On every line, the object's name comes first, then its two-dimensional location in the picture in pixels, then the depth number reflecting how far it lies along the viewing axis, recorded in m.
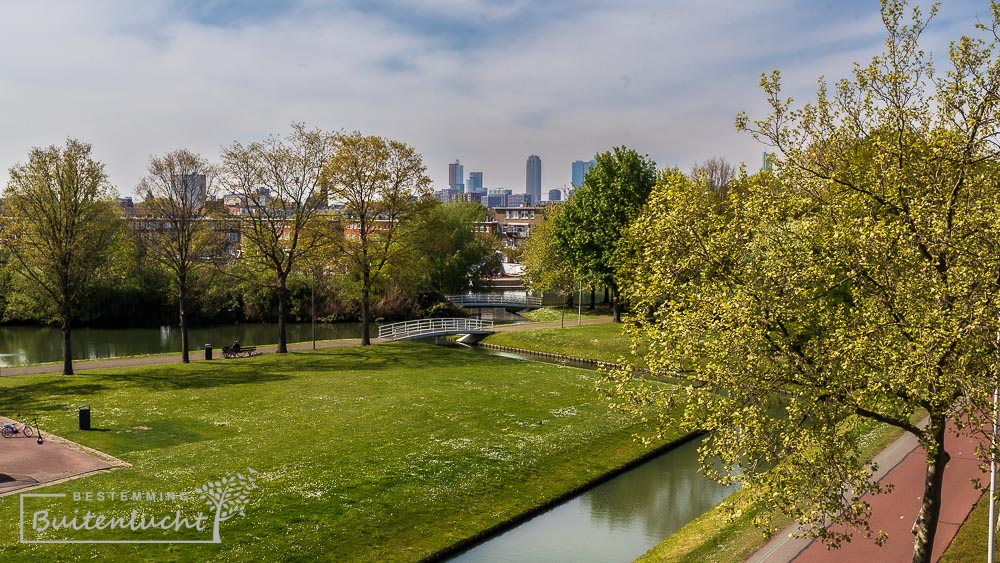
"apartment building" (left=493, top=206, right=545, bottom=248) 163.25
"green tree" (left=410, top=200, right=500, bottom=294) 83.25
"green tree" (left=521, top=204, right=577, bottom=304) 72.94
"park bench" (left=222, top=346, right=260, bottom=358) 45.81
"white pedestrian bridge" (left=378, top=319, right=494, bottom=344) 57.88
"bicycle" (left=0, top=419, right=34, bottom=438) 24.74
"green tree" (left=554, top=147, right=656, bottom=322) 59.53
